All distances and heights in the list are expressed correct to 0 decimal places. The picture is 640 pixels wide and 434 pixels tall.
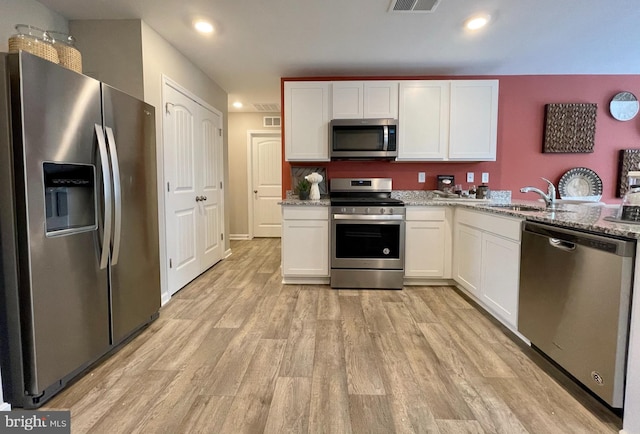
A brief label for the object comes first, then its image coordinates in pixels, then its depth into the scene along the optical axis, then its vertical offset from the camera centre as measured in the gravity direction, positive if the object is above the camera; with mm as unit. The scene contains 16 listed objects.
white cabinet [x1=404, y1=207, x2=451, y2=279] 3186 -547
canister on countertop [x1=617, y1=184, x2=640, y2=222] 1491 -74
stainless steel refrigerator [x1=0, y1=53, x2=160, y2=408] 1377 -178
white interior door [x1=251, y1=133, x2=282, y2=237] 5848 +142
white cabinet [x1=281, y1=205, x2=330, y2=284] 3203 -539
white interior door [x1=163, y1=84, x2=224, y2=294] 2887 +41
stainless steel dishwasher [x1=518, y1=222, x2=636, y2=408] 1306 -553
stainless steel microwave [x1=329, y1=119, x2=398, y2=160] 3324 +569
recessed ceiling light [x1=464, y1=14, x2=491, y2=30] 2400 +1372
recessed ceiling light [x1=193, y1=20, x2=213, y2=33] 2479 +1360
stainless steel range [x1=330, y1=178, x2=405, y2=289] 3111 -554
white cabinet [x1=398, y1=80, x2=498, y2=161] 3354 +792
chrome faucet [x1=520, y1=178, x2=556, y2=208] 2320 -54
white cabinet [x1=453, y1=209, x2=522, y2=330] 2086 -557
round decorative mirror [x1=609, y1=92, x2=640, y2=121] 3574 +1013
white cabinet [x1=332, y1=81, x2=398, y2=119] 3375 +1020
